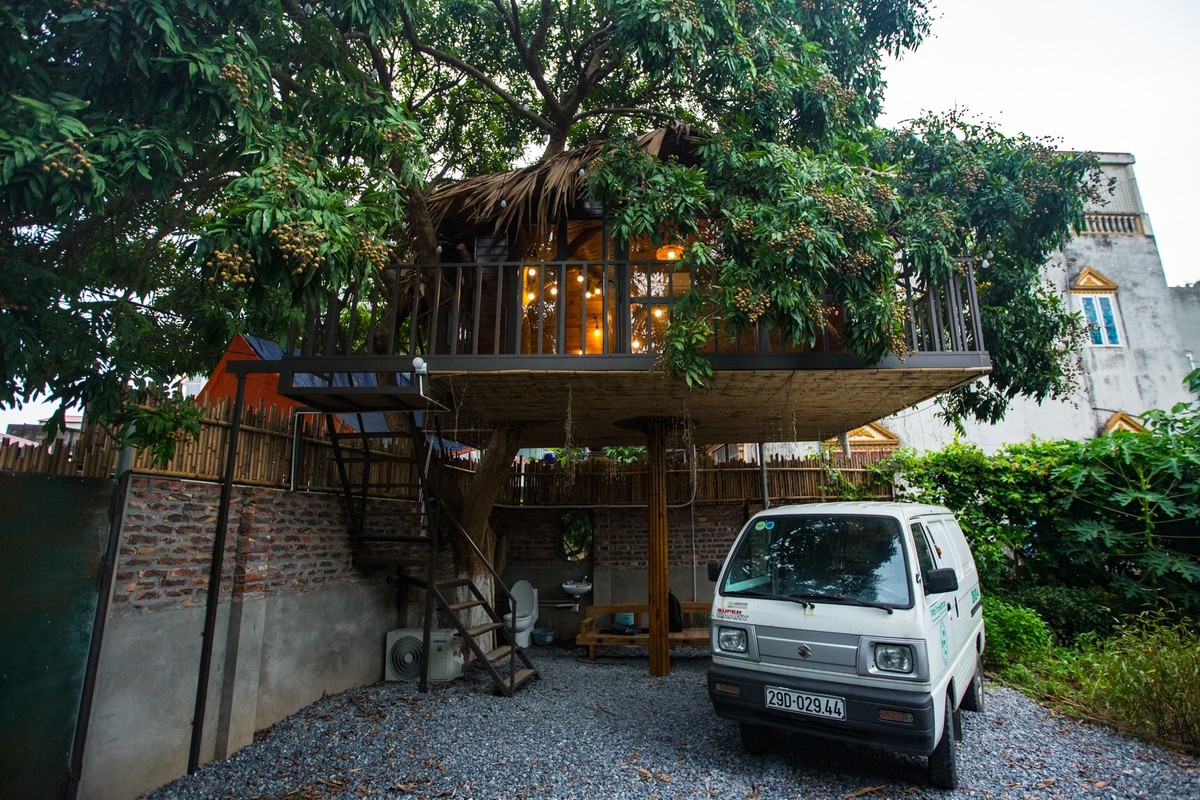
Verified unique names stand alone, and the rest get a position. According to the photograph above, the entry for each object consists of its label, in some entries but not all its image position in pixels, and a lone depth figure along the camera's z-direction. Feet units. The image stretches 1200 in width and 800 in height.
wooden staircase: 20.02
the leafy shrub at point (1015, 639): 22.44
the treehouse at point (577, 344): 18.95
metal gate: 11.01
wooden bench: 25.84
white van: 11.82
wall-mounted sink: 30.86
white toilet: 28.12
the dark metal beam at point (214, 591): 14.35
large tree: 10.94
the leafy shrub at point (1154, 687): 15.48
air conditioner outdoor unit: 21.76
